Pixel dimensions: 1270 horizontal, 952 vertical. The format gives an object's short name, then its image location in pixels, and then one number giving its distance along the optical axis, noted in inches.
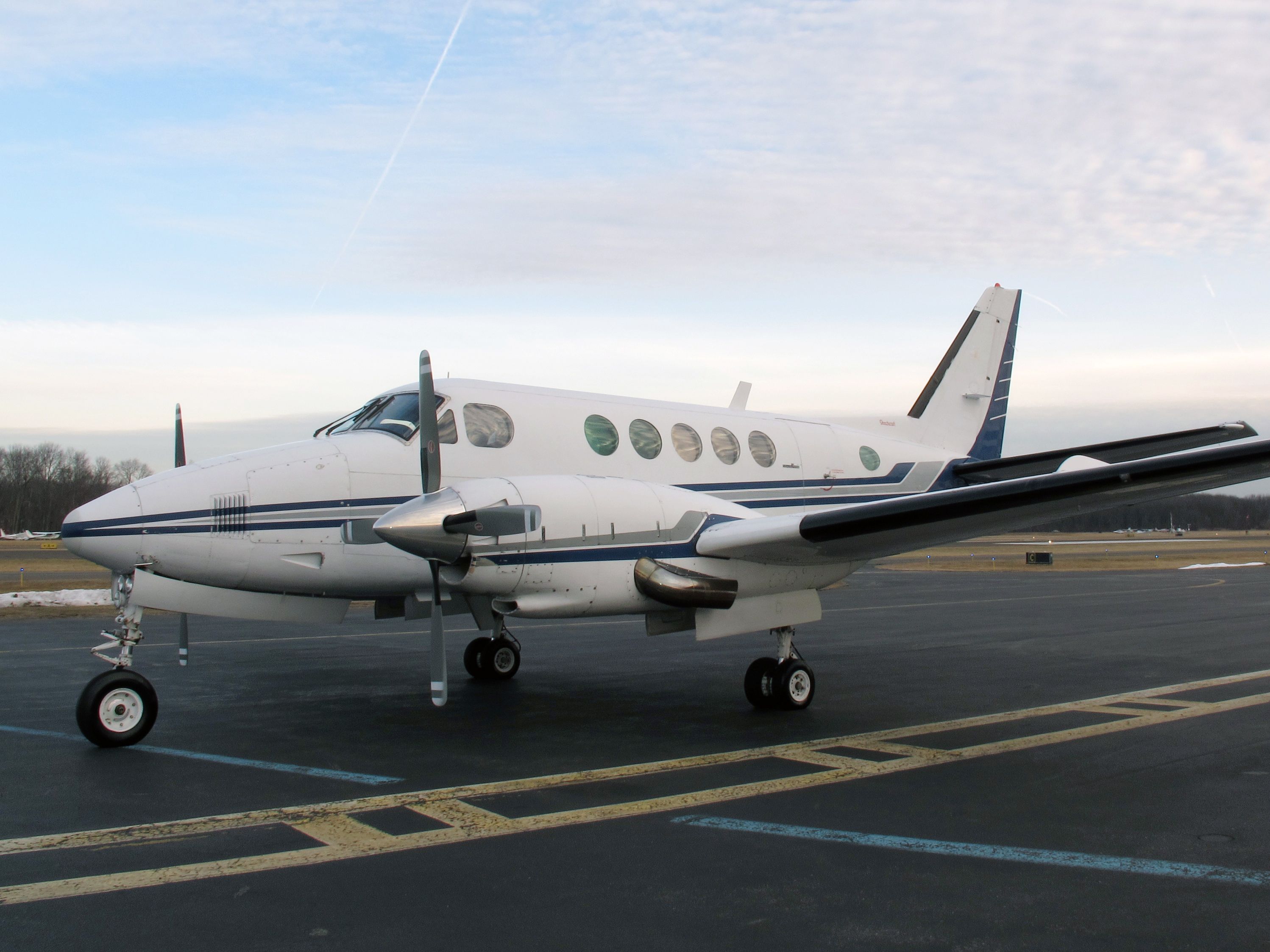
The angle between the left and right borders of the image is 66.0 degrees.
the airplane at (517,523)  310.2
